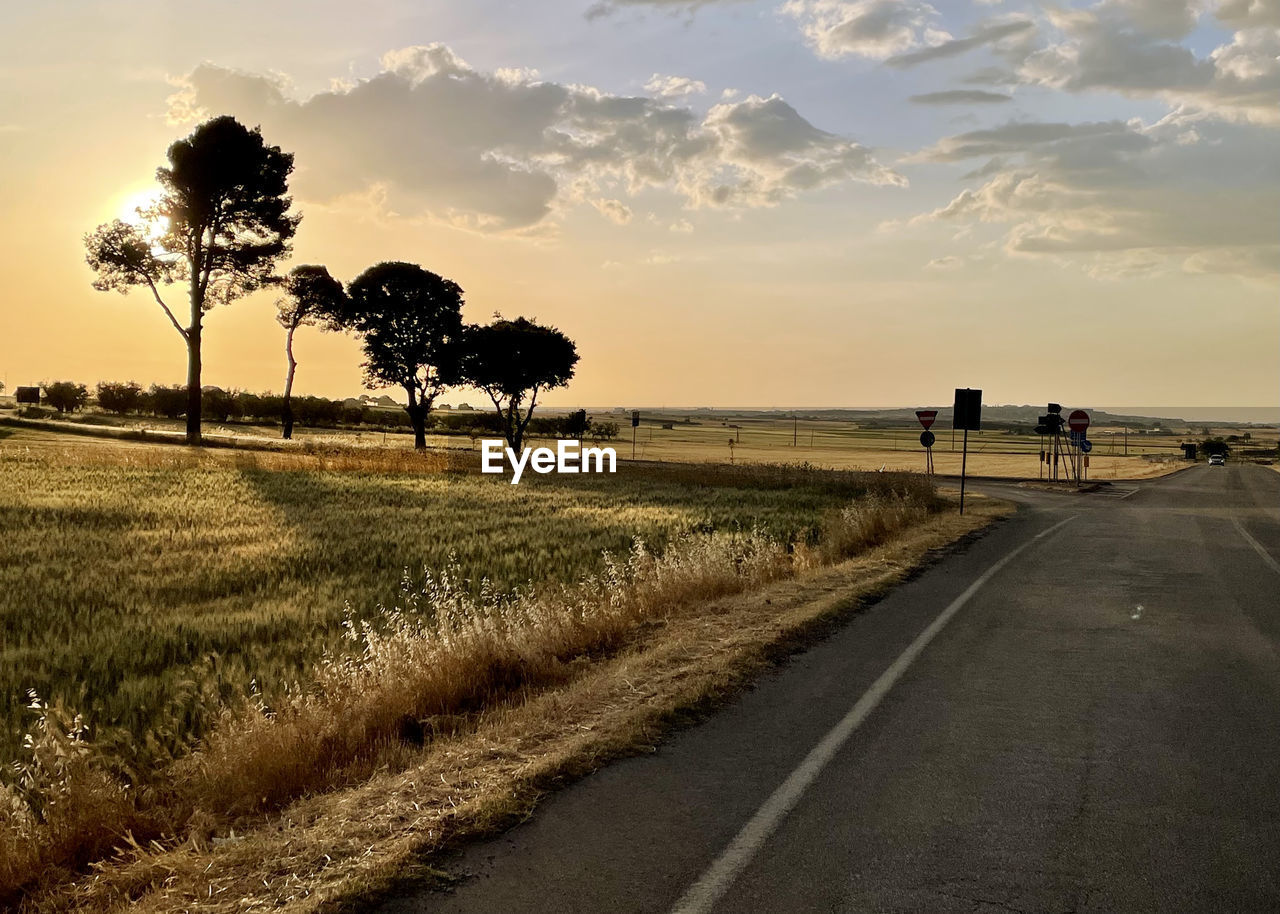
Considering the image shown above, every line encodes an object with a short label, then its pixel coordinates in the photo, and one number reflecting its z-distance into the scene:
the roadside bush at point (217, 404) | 102.25
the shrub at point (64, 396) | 102.44
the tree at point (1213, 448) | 132.93
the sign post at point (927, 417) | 31.66
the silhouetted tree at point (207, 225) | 47.31
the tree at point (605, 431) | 113.03
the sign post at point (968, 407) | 26.08
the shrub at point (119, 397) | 105.06
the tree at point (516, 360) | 58.19
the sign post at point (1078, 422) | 38.92
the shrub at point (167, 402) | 103.19
